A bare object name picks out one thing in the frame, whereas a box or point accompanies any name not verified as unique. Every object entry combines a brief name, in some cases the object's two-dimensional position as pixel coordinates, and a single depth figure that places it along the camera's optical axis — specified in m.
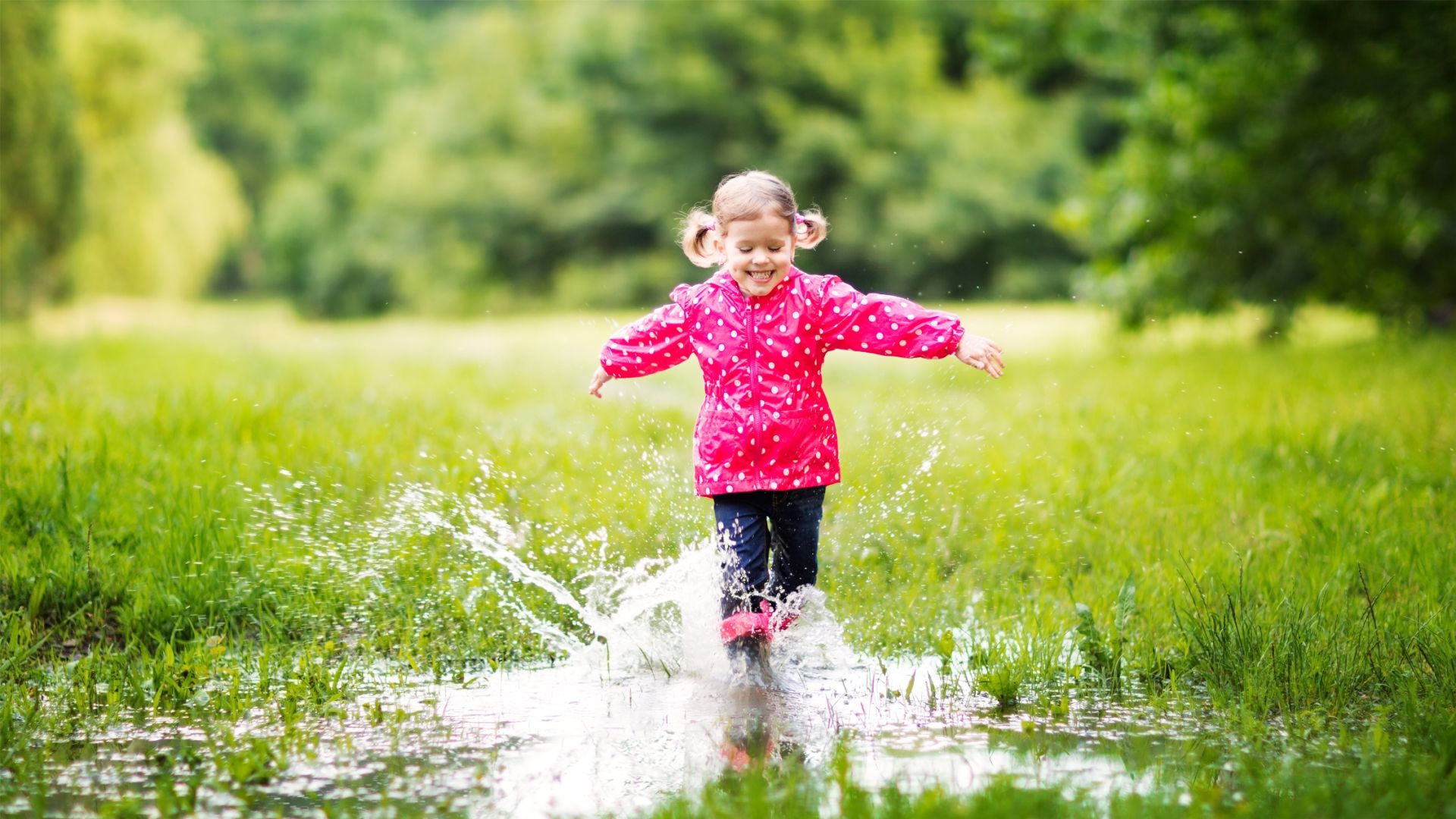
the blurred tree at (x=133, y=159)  30.98
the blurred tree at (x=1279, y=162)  11.98
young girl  4.59
